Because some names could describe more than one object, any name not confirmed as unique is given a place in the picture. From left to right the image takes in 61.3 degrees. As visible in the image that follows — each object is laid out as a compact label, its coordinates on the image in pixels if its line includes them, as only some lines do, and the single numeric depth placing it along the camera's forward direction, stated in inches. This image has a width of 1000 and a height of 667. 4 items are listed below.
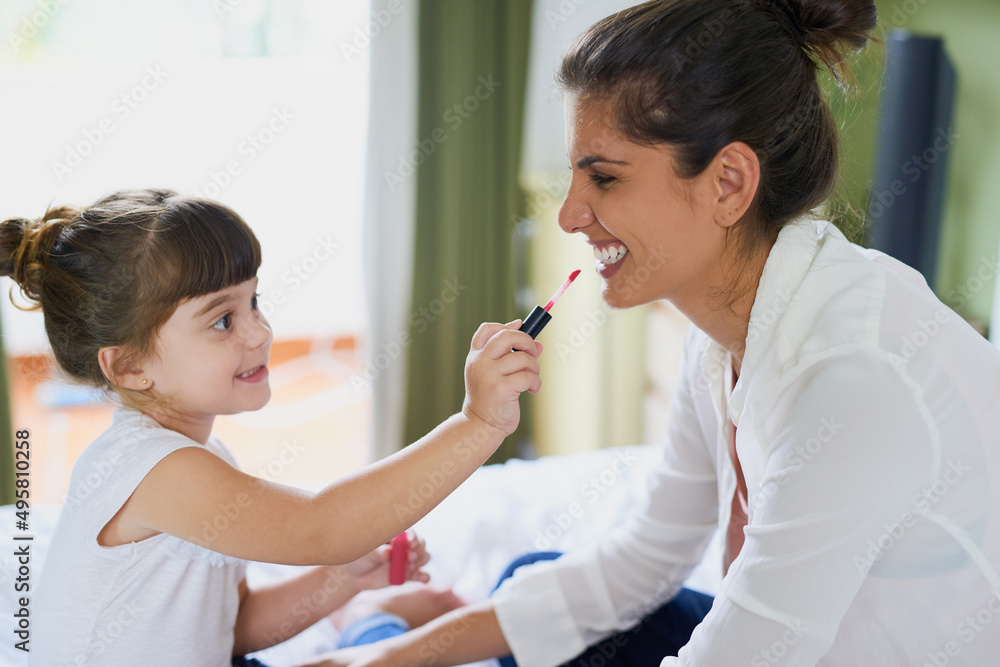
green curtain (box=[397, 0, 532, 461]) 92.0
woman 31.9
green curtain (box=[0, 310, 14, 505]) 87.5
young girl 36.5
